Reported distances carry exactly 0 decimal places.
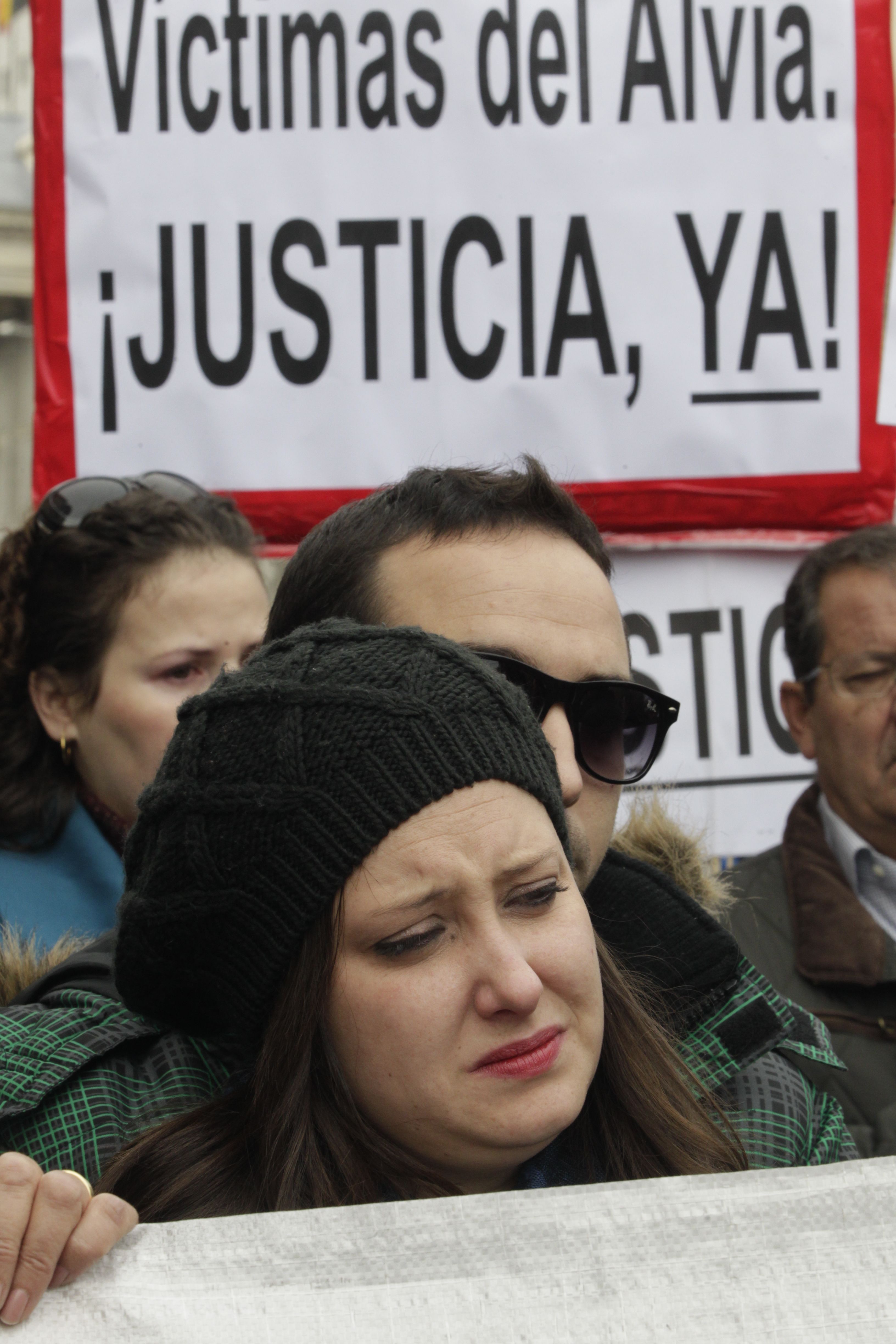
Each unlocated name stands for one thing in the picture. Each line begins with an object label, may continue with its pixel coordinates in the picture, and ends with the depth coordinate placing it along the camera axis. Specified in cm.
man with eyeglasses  251
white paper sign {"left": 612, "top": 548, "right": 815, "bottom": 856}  318
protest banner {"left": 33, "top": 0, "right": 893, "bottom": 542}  304
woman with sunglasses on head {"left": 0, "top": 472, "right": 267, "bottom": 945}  235
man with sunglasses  165
